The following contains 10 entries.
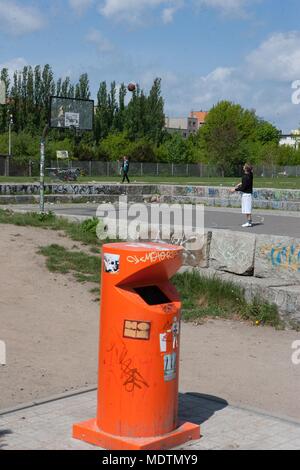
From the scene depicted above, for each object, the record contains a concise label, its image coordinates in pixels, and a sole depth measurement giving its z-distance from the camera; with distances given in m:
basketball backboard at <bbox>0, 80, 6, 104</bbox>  11.23
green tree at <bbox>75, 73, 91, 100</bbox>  82.62
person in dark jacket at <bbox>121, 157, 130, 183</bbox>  38.83
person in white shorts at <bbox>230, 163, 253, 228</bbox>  19.72
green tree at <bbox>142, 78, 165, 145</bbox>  88.81
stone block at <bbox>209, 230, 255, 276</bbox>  10.80
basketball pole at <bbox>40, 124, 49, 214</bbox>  17.50
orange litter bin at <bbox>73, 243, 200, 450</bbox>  5.03
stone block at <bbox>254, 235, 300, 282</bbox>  10.39
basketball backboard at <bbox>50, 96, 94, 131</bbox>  22.55
